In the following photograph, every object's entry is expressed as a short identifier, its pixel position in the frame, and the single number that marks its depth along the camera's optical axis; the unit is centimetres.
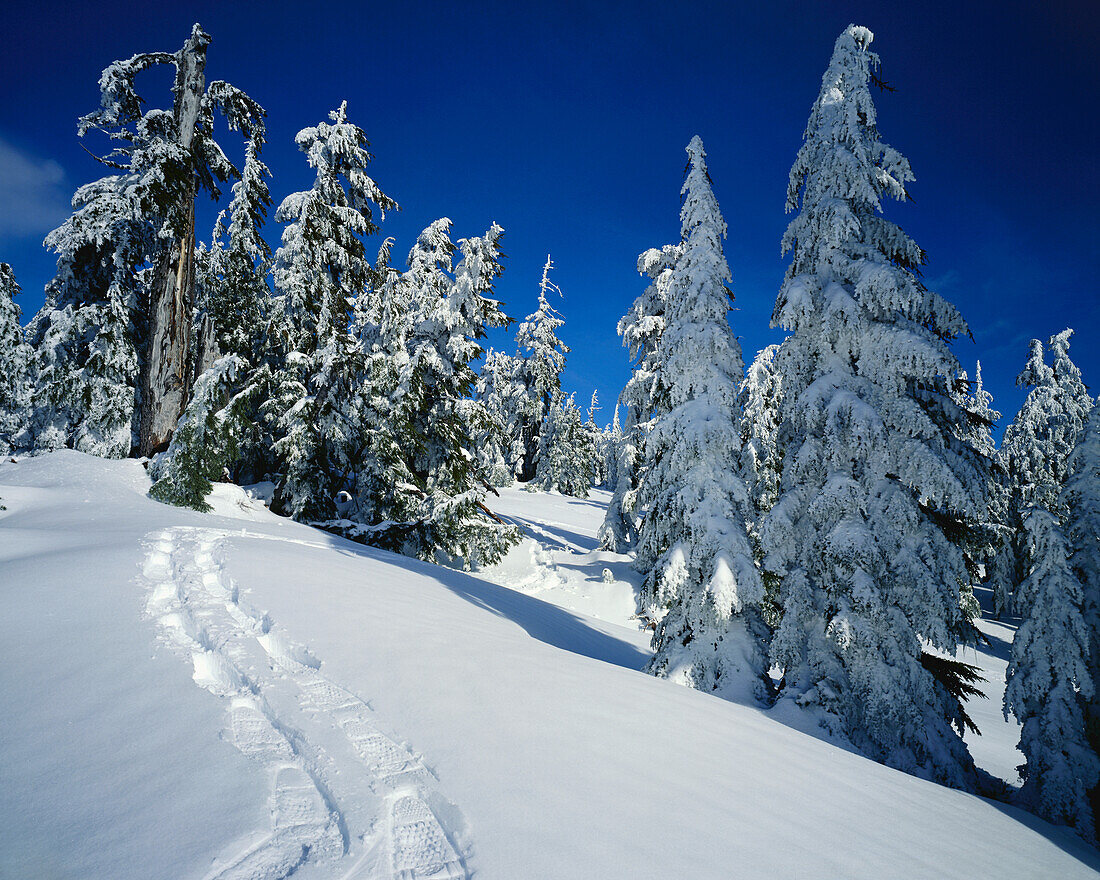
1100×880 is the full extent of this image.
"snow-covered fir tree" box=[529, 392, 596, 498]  4162
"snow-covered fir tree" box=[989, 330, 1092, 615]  2656
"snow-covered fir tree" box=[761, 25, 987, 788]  754
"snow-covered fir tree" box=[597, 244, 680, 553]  1677
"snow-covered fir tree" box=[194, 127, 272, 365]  1487
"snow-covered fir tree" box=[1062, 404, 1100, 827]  719
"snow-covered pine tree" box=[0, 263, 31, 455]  1695
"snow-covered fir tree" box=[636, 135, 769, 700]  798
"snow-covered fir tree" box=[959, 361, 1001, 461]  2959
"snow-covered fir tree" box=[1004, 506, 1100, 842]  668
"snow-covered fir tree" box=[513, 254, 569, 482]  3556
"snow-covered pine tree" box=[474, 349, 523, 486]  3828
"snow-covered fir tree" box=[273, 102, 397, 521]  1352
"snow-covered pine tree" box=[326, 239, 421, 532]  1406
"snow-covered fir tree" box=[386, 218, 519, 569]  1483
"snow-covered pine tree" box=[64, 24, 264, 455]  1105
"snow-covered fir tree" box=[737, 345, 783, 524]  2145
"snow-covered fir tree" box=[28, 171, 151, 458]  1238
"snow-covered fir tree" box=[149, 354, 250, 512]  995
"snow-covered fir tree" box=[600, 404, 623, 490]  5751
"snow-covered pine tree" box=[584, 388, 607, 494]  6424
